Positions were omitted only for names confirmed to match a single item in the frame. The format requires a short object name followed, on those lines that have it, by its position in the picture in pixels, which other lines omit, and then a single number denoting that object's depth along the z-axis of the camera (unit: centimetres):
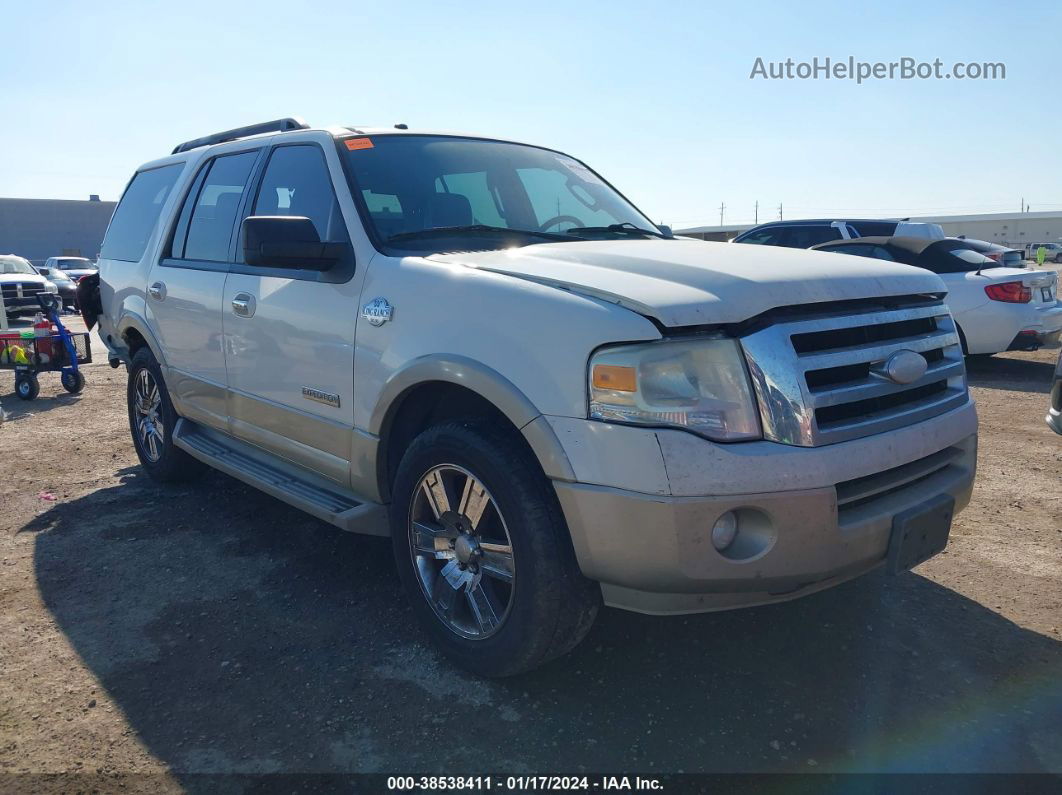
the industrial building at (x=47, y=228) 5825
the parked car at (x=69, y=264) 3080
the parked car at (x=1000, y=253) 930
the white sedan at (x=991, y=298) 849
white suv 232
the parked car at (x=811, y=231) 1087
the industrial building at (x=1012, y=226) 8916
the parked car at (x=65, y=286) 2400
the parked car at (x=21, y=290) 1211
